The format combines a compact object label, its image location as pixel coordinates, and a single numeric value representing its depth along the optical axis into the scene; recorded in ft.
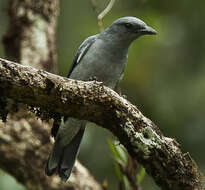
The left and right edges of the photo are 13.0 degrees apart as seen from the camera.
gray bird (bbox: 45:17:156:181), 33.53
